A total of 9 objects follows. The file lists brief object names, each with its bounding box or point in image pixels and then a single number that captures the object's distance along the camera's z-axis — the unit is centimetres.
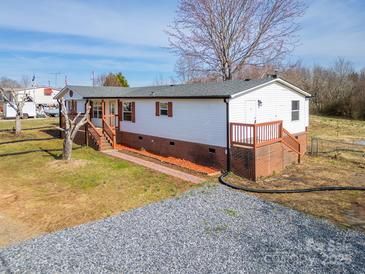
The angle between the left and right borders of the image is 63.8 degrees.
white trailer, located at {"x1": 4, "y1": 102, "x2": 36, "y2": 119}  4025
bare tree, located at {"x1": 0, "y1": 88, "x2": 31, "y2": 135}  2144
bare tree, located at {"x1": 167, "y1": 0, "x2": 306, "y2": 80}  2594
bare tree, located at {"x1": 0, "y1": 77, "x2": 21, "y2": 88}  8443
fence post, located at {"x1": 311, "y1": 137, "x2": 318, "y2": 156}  1676
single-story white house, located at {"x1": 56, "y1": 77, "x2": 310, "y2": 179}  1182
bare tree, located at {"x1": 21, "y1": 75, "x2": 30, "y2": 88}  8088
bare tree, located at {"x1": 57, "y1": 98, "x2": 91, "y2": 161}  1350
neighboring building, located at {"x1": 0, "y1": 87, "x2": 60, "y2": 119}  4044
